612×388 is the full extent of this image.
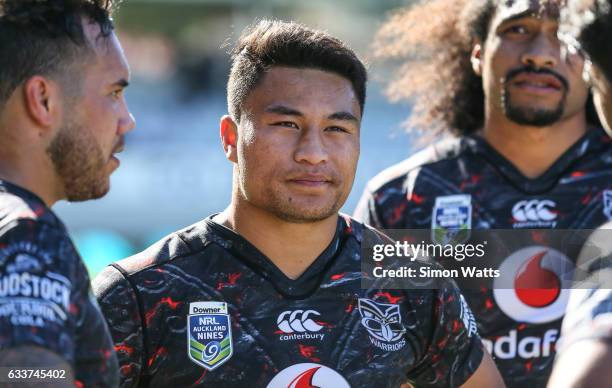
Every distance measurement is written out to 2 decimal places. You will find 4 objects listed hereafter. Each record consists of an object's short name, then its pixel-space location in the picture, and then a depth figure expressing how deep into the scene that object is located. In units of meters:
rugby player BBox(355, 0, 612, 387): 8.85
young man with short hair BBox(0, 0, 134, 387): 4.63
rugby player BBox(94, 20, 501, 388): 6.44
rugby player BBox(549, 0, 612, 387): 4.52
